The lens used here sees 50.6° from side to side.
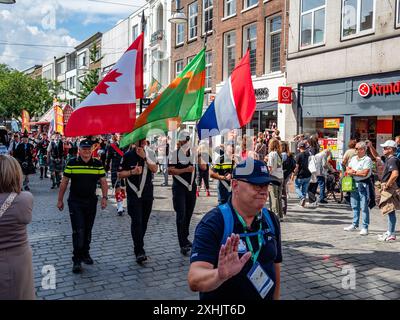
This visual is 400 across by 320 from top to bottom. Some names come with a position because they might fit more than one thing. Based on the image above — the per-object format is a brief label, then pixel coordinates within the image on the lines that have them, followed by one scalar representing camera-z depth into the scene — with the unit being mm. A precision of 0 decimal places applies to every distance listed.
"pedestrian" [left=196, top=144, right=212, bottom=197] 8523
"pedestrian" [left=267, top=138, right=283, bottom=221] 8992
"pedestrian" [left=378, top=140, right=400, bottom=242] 7680
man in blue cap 2525
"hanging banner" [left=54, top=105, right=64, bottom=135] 17984
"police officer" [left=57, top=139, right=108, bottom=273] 6039
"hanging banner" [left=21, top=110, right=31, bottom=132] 27608
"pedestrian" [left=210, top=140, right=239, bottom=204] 7770
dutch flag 7418
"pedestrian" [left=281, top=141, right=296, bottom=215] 10352
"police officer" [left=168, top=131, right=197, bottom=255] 6828
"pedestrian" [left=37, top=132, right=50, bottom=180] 18266
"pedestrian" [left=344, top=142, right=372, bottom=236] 8266
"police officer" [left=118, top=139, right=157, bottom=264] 6352
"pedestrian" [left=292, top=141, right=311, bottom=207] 11312
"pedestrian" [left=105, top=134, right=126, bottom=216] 9852
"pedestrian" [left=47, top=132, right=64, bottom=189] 14703
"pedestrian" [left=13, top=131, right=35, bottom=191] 13859
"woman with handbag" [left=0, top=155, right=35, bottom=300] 3133
